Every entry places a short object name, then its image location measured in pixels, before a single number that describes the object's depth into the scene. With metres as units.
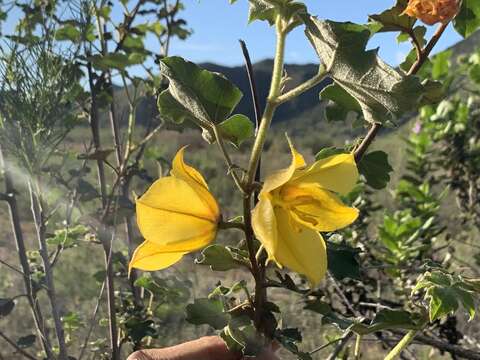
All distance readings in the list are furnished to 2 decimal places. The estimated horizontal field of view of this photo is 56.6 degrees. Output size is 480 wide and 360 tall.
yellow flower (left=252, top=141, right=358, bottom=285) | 0.16
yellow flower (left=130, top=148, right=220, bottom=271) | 0.16
